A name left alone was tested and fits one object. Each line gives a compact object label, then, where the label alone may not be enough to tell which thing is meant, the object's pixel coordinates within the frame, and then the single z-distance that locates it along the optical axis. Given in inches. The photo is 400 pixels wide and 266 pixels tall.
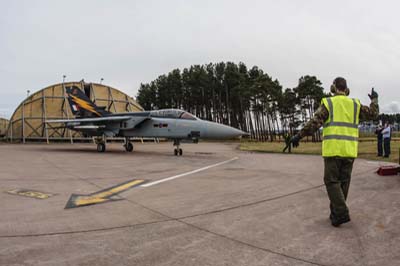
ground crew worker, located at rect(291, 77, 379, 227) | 158.2
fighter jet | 615.8
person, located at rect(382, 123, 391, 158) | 548.5
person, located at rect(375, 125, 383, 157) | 581.6
